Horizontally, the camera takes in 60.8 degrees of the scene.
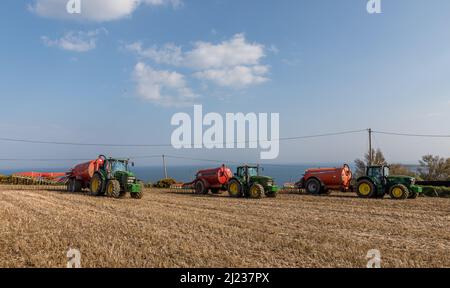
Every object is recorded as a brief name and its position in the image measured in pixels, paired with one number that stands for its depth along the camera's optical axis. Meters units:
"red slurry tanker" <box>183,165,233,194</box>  23.53
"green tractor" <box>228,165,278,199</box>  20.62
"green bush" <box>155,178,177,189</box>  32.02
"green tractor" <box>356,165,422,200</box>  20.05
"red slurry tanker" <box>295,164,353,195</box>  23.33
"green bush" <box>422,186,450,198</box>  22.65
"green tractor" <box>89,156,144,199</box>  18.88
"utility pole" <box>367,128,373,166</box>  31.12
